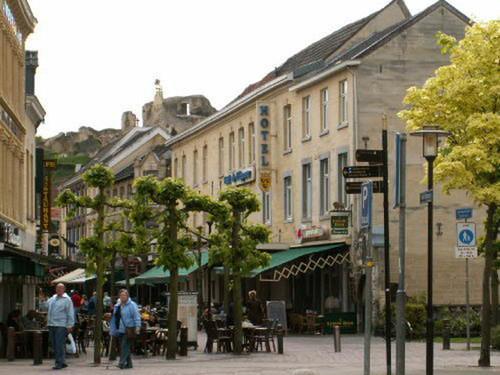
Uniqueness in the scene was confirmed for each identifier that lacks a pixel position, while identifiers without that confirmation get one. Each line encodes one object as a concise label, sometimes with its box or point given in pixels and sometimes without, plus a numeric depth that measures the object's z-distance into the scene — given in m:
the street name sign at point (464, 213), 30.00
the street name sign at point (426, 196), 22.85
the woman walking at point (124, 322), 29.34
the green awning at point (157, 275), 53.92
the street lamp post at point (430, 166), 23.17
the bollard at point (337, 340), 34.97
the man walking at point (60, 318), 29.83
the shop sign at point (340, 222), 47.69
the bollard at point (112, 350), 32.72
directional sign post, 22.52
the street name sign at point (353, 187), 22.66
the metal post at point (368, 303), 21.31
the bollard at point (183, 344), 34.50
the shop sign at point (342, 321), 46.77
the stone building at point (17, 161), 39.09
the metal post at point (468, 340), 34.34
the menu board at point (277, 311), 43.25
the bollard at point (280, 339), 34.88
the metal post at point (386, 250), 22.69
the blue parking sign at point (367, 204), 21.61
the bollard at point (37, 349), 31.70
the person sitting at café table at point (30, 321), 35.88
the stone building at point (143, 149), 85.00
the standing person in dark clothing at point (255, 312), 39.19
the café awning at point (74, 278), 67.56
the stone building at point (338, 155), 48.12
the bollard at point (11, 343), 32.97
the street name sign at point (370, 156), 22.53
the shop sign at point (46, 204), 54.09
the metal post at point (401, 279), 21.55
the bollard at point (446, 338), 35.03
